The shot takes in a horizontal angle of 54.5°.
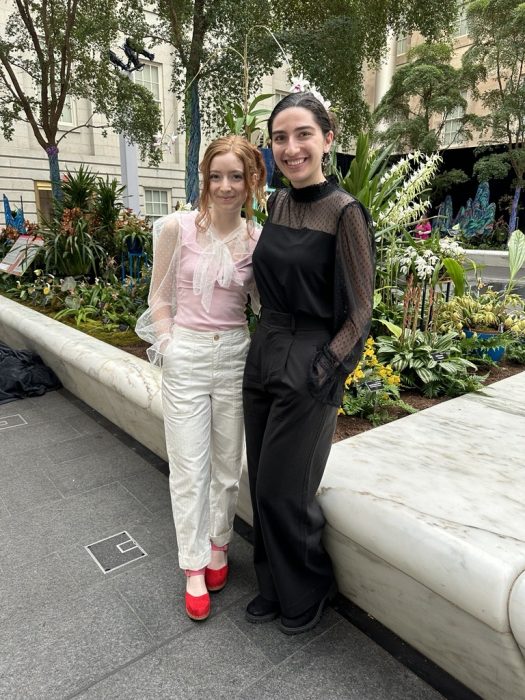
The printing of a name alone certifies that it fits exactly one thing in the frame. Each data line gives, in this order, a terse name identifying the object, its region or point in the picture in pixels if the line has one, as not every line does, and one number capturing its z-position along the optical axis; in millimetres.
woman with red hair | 1823
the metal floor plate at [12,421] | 3760
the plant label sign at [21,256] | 6656
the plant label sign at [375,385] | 2664
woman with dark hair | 1540
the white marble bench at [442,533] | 1380
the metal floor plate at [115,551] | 2238
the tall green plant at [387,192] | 3521
